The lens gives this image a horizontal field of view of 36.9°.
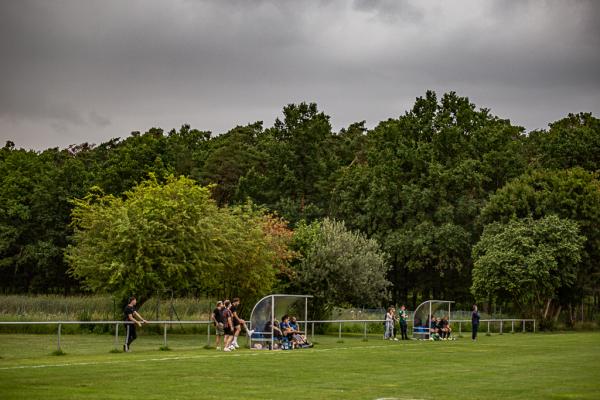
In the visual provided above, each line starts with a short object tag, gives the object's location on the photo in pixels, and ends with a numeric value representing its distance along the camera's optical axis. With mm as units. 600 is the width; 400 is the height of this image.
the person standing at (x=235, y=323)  33250
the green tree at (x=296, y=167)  84938
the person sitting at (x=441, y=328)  47000
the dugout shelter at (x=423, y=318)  46688
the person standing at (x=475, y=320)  44594
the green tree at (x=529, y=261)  59500
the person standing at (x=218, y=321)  33312
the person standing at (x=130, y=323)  30594
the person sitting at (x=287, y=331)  36000
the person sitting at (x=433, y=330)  46562
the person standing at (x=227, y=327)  32781
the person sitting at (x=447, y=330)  47031
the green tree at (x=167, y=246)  43719
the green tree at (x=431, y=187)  72625
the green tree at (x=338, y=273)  52156
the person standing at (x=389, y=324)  45031
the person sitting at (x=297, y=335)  36594
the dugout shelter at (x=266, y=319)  35312
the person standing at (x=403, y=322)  45062
